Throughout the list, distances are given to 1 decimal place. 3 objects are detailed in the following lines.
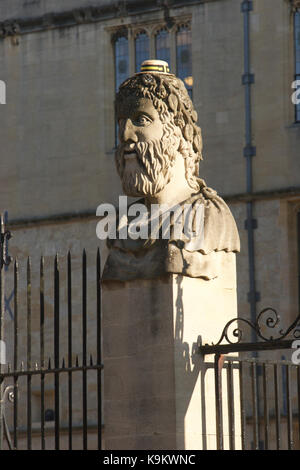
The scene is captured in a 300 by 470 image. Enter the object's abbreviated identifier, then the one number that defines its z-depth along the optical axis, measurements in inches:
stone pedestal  630.6
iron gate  617.5
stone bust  649.3
